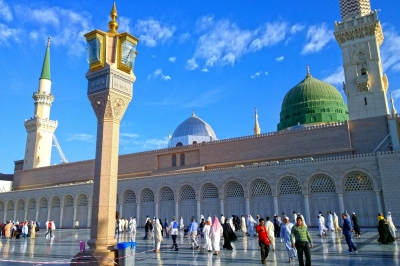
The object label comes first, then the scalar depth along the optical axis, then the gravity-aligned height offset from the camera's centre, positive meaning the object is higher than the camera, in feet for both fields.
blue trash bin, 20.21 -2.27
